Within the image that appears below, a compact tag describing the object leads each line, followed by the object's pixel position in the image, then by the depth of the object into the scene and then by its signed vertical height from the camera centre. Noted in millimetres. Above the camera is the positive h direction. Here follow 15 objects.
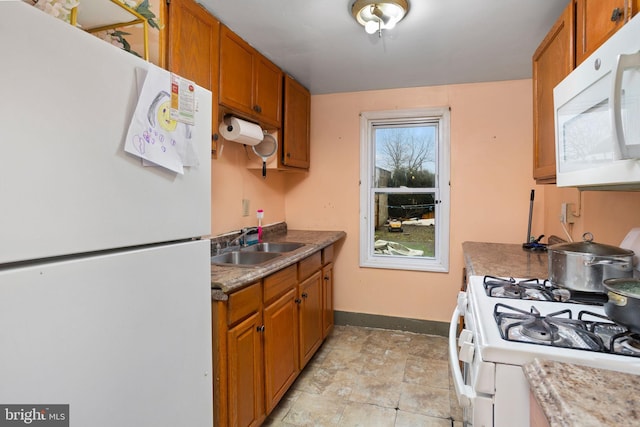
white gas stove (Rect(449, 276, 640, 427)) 796 -341
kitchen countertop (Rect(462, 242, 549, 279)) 1690 -298
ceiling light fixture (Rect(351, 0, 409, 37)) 1643 +1051
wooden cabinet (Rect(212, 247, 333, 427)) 1372 -676
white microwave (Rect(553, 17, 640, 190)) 778 +274
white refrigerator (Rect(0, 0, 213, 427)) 564 -65
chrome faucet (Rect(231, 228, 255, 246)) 2346 -194
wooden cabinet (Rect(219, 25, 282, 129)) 1856 +847
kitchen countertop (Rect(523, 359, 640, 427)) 569 -357
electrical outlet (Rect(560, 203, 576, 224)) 2070 -11
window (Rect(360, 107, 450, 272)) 2941 +212
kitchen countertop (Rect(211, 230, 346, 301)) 1339 -278
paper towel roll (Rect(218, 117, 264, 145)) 2051 +528
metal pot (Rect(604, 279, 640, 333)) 829 -248
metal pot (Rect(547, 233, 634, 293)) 1175 -194
